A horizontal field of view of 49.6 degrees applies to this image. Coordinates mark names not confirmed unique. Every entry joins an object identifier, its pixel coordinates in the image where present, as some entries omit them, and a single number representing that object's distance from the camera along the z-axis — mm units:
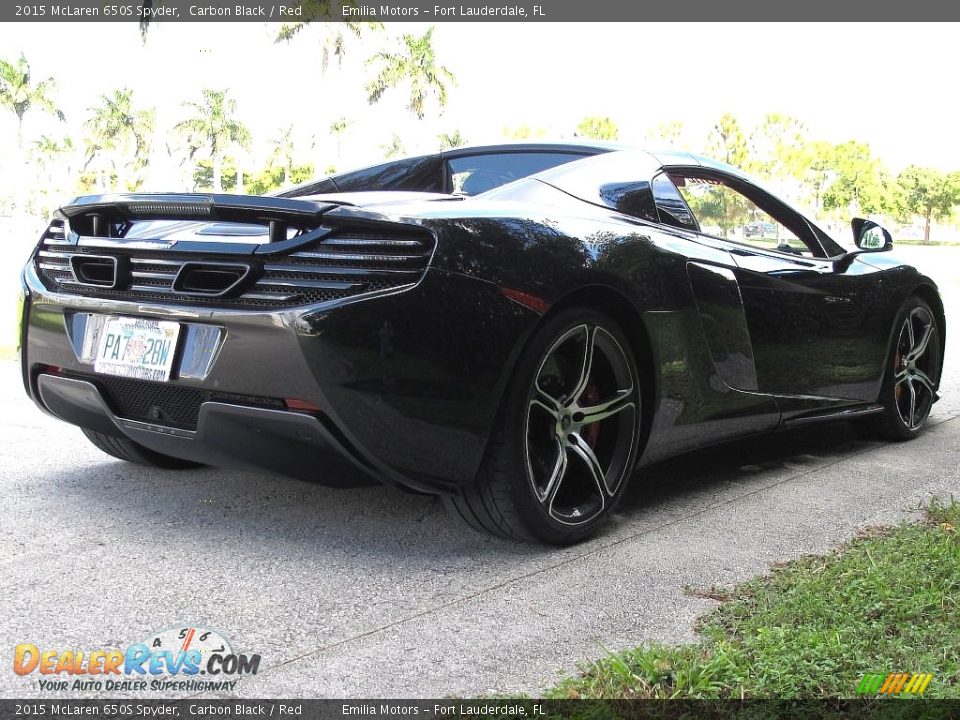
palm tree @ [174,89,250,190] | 89312
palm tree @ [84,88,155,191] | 102062
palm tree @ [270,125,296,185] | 109125
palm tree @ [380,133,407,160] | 83469
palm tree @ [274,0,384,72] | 42469
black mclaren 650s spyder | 2809
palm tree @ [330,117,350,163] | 48284
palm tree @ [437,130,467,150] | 69788
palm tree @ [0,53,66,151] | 73625
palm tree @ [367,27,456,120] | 51500
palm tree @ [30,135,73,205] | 125000
